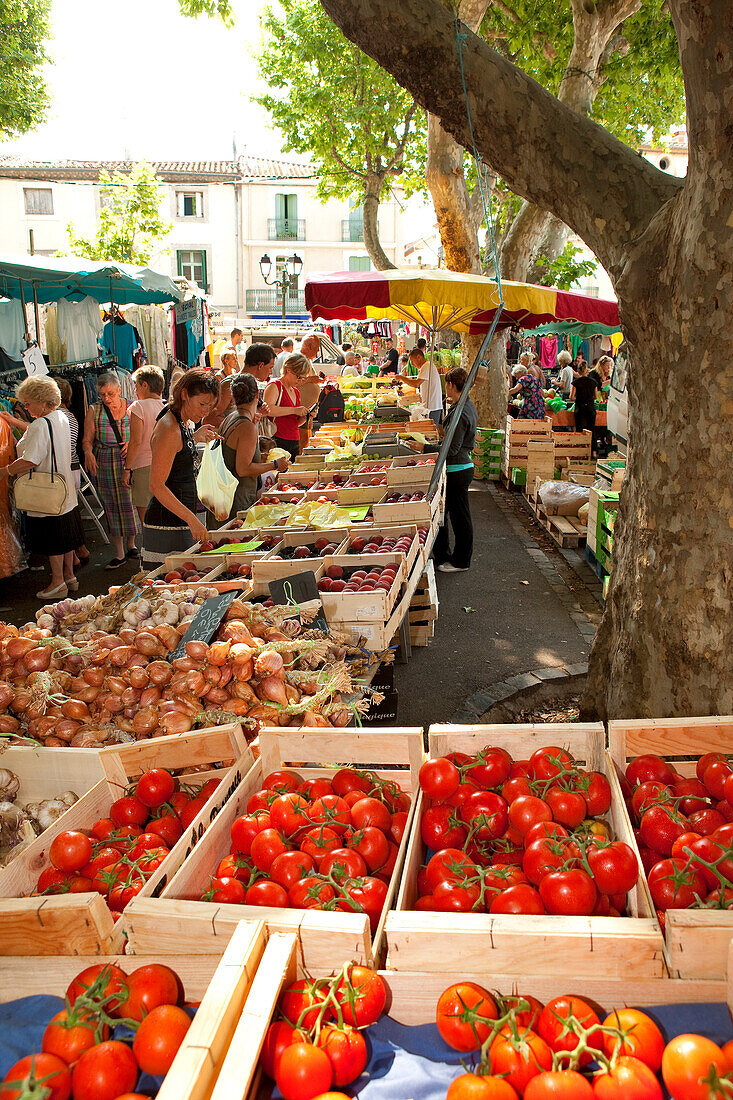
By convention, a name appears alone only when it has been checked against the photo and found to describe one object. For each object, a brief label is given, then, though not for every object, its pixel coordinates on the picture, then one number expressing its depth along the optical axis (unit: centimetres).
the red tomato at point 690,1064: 135
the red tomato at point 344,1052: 148
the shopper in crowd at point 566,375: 1948
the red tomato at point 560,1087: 136
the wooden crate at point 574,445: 1171
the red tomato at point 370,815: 220
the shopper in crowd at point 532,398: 1403
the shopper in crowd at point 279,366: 1372
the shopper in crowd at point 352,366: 2162
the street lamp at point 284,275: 2385
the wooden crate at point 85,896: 178
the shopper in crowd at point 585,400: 1398
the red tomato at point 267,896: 188
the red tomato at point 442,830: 218
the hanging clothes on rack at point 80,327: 1154
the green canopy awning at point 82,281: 877
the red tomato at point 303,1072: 141
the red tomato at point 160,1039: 148
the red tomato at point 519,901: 180
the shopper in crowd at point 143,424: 746
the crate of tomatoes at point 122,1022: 139
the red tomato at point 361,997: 157
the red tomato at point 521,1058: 142
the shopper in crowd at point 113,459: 864
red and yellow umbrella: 878
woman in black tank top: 491
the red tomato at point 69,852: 216
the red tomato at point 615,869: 187
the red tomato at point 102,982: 159
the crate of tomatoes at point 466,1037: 138
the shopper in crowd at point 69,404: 856
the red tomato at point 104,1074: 142
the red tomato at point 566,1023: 148
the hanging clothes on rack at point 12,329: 1015
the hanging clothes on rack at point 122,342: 1342
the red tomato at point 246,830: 214
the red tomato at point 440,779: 229
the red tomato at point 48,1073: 139
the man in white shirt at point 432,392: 1174
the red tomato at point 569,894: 178
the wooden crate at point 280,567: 416
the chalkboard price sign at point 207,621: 324
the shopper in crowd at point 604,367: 1808
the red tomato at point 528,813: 211
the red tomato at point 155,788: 242
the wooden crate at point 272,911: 168
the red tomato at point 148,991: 161
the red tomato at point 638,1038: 146
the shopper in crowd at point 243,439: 609
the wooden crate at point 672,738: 245
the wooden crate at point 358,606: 374
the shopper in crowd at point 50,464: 666
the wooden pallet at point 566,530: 938
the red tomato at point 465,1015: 153
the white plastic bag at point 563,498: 998
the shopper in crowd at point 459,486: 820
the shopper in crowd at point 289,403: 834
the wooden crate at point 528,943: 162
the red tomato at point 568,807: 215
